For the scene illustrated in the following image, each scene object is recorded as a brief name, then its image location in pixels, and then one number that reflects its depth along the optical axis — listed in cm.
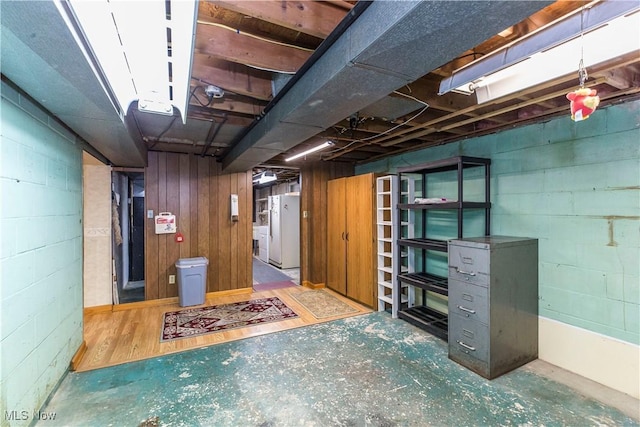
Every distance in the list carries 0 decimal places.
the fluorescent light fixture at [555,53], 123
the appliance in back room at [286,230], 683
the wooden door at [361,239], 411
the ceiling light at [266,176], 675
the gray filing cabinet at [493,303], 245
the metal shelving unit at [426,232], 309
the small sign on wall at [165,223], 434
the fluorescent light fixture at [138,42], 96
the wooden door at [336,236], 471
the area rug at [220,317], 335
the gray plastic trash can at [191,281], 414
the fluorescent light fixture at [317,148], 350
